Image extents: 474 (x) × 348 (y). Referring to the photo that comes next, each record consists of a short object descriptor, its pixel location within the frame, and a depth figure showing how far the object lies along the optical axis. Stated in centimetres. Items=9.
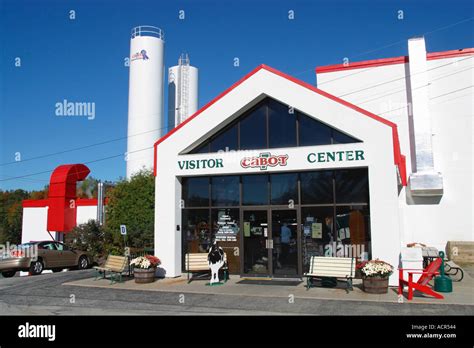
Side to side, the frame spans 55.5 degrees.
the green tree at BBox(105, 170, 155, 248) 2516
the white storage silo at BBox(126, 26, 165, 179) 3150
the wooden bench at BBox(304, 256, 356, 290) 1191
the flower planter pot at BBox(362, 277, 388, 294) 1150
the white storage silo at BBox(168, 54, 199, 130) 3678
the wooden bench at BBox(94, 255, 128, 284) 1448
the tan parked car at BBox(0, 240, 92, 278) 1833
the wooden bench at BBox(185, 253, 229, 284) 1414
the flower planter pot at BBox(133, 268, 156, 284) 1410
